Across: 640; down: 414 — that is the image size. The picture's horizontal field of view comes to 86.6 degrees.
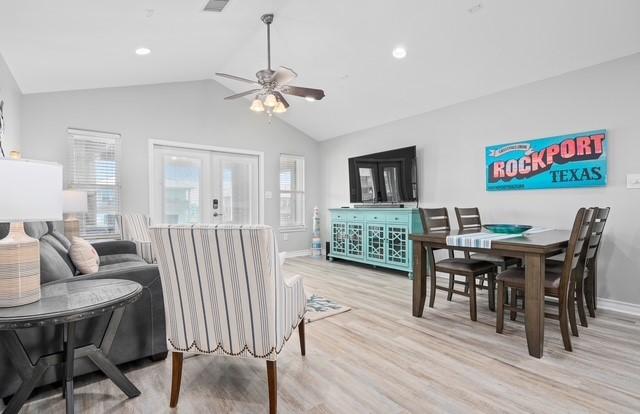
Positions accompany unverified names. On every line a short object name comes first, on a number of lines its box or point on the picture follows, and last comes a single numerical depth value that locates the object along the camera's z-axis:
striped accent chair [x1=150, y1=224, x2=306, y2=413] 1.57
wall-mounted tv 5.03
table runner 2.47
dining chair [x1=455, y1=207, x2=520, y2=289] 3.24
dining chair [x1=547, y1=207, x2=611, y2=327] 2.70
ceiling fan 3.16
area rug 3.13
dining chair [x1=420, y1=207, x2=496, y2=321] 2.93
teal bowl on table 2.93
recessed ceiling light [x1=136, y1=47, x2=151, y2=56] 3.63
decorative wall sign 3.35
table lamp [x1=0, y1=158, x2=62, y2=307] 1.41
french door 5.20
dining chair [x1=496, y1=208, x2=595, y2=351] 2.24
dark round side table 1.41
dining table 2.25
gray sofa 1.76
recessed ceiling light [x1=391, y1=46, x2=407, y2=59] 3.83
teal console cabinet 4.75
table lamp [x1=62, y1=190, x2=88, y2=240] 3.66
